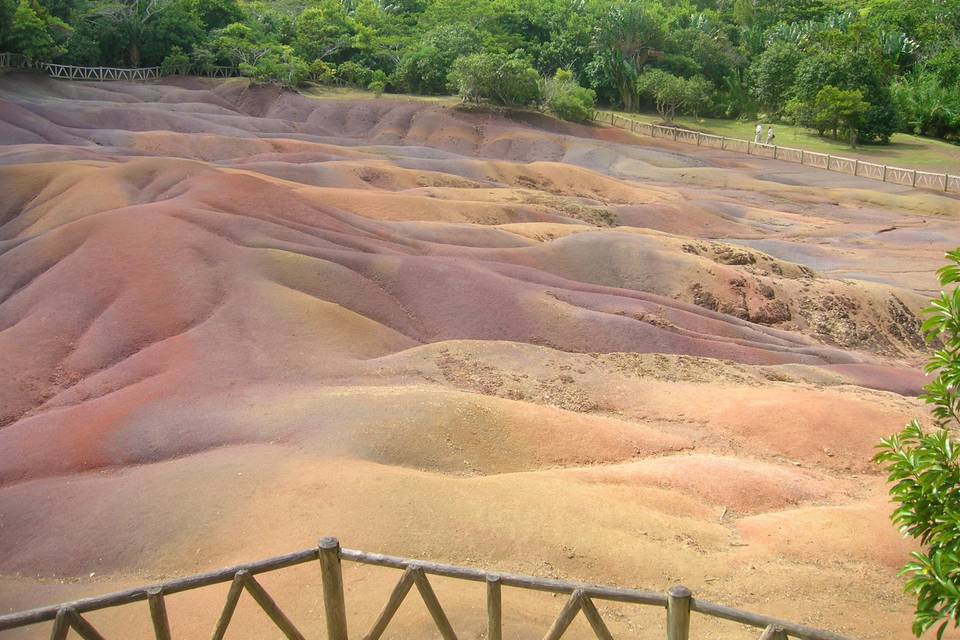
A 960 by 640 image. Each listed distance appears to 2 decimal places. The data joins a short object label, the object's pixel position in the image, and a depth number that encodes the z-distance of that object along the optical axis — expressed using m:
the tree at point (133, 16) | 57.28
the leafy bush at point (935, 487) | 5.58
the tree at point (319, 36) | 61.62
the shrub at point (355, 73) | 60.59
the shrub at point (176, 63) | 58.09
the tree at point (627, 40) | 61.22
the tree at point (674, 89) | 58.03
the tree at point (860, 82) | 53.19
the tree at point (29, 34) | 48.22
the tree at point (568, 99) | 54.78
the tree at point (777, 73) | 59.28
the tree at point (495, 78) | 52.56
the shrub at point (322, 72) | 59.81
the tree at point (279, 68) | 56.44
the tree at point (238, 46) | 57.12
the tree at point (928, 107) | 54.69
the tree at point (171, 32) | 58.25
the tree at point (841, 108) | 51.00
